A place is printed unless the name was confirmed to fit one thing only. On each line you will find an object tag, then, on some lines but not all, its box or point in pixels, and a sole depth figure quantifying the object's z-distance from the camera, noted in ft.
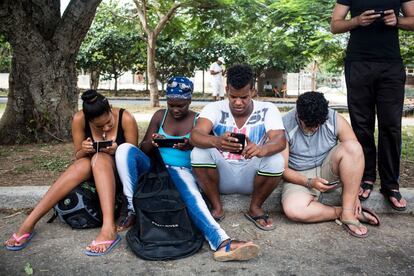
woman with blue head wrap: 9.96
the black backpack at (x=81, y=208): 10.70
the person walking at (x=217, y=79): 50.65
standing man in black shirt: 11.60
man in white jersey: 10.73
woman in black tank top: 10.19
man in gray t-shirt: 11.00
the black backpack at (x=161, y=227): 9.58
